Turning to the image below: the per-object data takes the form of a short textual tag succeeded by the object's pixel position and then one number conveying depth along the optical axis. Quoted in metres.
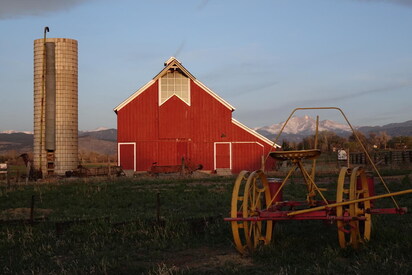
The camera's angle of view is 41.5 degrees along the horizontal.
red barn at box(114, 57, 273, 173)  34.72
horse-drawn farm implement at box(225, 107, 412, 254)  7.76
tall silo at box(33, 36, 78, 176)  34.91
